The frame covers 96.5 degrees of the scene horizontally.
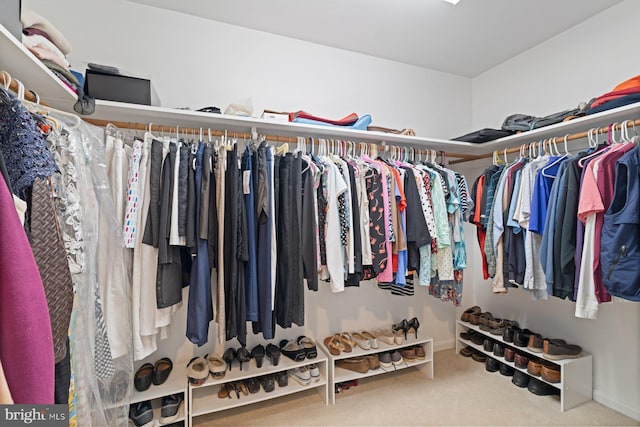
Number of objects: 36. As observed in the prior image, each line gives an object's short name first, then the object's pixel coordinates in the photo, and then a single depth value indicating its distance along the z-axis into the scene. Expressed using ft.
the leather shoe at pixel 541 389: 6.29
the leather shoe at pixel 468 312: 8.34
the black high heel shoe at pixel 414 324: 7.48
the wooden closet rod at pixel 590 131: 4.73
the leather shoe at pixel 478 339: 7.88
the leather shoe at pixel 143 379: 5.16
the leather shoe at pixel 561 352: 6.07
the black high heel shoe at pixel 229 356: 6.06
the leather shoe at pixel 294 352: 6.16
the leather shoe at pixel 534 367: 6.32
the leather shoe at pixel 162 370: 5.39
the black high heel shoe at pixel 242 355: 6.01
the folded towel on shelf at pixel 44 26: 3.25
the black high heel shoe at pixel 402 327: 7.40
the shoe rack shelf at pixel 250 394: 5.44
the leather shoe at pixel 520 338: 6.74
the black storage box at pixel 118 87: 4.59
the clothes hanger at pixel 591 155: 4.82
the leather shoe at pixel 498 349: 7.16
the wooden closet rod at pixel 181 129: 5.07
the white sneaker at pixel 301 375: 6.09
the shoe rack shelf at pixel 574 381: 5.84
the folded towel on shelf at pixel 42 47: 3.17
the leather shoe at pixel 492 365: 7.33
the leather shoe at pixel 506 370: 7.07
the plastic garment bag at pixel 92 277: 2.43
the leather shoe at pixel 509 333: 7.00
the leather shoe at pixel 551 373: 5.96
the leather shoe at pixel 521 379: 6.61
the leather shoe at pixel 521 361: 6.60
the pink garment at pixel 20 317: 1.42
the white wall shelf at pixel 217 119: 2.94
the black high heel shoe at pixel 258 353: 5.98
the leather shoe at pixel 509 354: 6.88
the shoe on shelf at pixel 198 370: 5.40
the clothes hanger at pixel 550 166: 5.29
